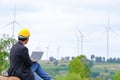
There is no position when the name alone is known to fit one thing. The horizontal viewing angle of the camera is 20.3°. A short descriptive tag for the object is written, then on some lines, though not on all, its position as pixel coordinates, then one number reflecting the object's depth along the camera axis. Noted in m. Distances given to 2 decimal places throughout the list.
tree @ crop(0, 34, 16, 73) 29.29
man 7.41
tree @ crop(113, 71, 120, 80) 62.14
